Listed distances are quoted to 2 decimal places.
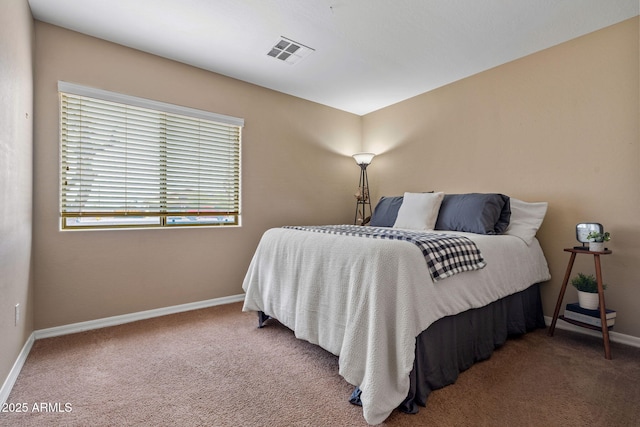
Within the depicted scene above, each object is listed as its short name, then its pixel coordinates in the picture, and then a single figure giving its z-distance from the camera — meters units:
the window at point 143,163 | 2.45
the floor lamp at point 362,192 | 4.02
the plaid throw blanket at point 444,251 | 1.62
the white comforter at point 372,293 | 1.40
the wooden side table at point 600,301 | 2.00
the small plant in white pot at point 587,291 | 2.18
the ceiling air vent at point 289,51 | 2.58
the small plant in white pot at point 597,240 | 2.10
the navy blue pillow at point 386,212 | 3.19
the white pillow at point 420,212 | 2.78
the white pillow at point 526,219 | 2.47
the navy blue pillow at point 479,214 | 2.43
